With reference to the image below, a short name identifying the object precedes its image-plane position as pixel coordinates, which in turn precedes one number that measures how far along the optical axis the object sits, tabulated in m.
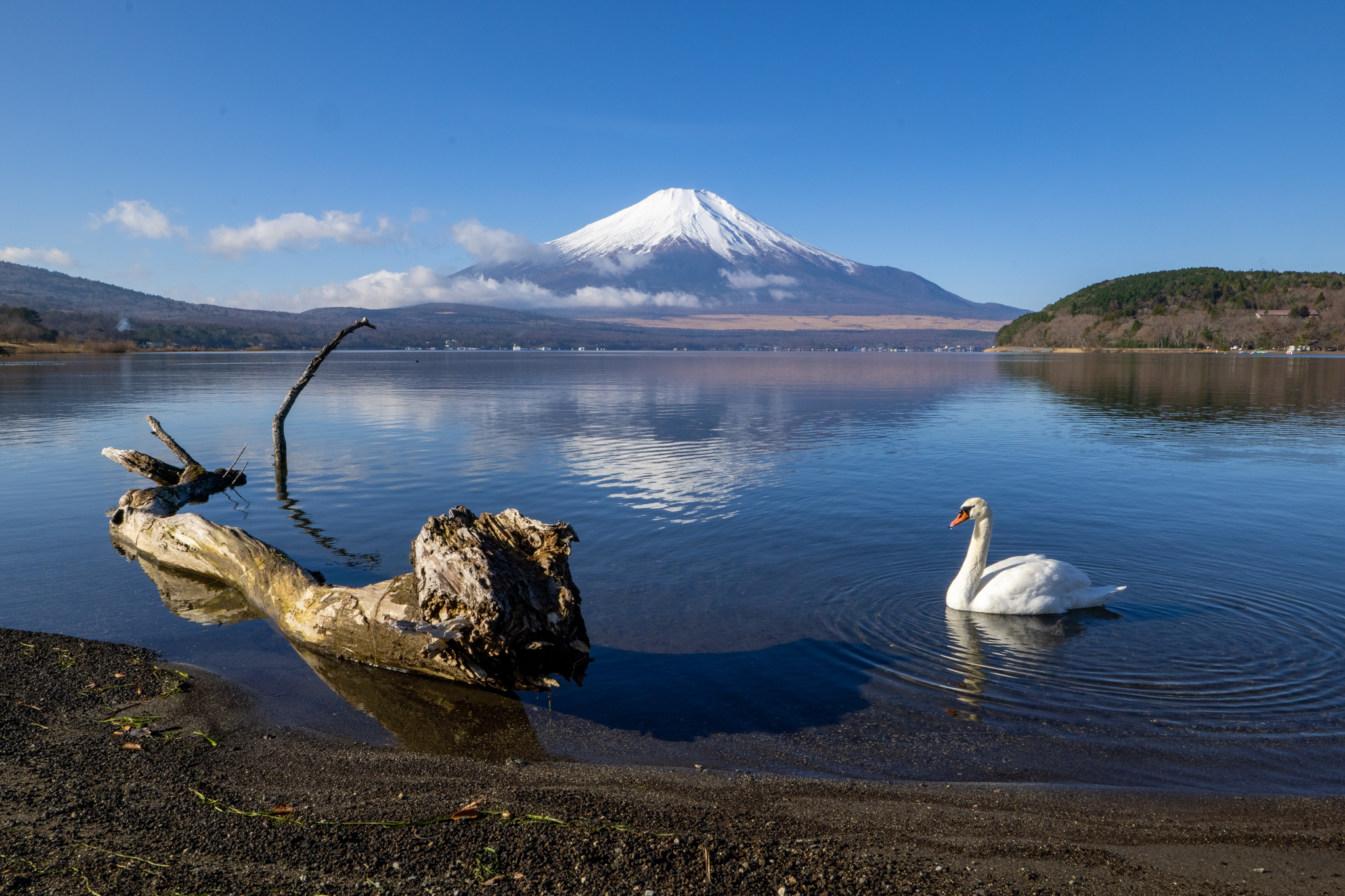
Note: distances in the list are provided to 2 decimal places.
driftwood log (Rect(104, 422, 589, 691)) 7.72
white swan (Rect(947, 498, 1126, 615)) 10.57
